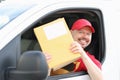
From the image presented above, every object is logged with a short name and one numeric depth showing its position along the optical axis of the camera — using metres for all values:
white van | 2.82
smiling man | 3.37
